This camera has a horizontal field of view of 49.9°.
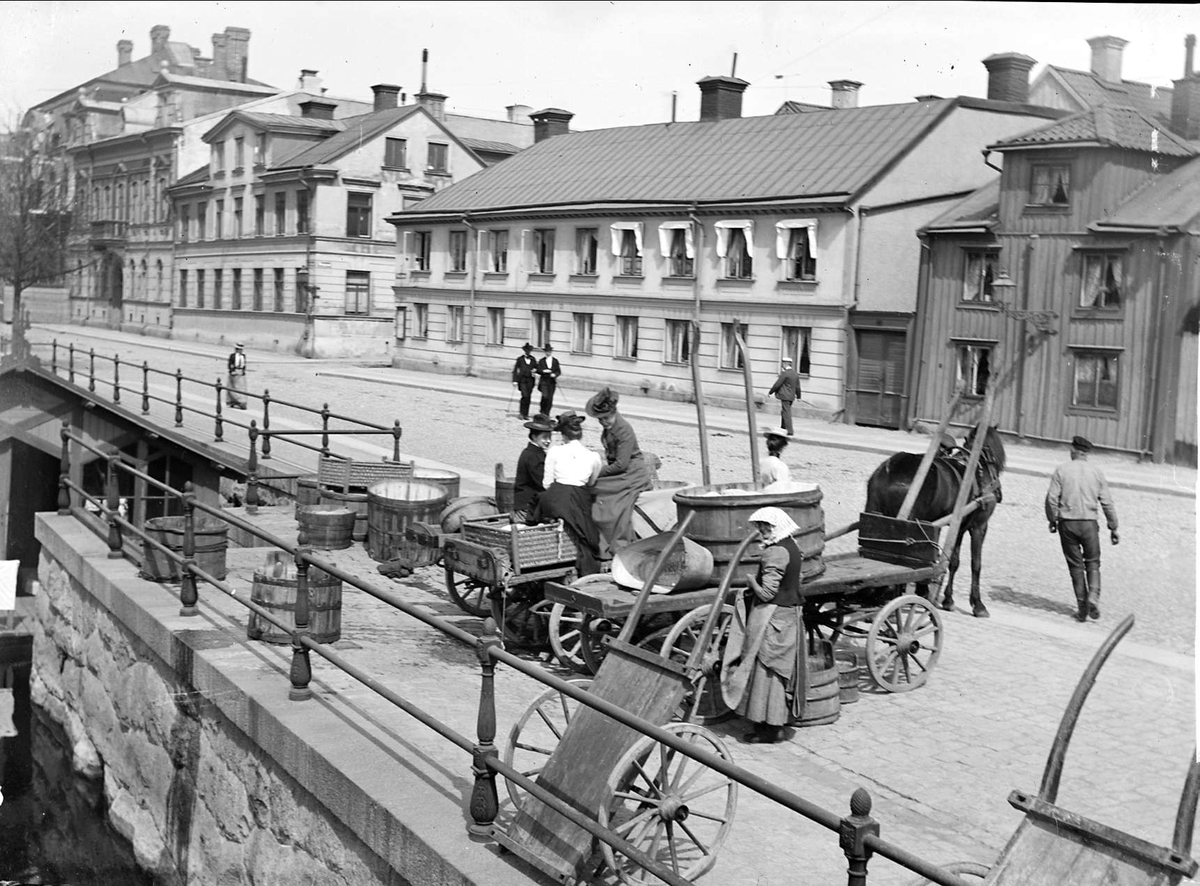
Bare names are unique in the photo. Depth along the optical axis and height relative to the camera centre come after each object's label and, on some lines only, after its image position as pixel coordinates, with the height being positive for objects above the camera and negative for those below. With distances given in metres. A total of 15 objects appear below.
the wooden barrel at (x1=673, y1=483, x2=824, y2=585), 8.66 -1.35
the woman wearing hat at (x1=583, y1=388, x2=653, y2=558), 9.84 -1.27
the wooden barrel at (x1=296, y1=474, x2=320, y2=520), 14.20 -2.10
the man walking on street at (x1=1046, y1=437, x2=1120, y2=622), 10.89 -1.60
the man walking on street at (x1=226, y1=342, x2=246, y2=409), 21.70 -1.22
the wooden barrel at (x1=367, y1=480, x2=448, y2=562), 12.37 -1.96
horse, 10.97 -1.33
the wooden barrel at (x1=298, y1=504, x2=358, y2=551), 13.02 -2.26
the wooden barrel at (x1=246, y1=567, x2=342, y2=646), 8.14 -2.02
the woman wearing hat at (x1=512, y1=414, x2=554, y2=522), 10.53 -1.31
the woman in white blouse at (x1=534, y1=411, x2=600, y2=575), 9.58 -1.33
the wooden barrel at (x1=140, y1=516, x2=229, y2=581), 10.45 -1.97
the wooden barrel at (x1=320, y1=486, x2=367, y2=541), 13.54 -2.15
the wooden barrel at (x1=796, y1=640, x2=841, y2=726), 8.24 -2.39
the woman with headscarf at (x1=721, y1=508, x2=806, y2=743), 7.70 -1.88
